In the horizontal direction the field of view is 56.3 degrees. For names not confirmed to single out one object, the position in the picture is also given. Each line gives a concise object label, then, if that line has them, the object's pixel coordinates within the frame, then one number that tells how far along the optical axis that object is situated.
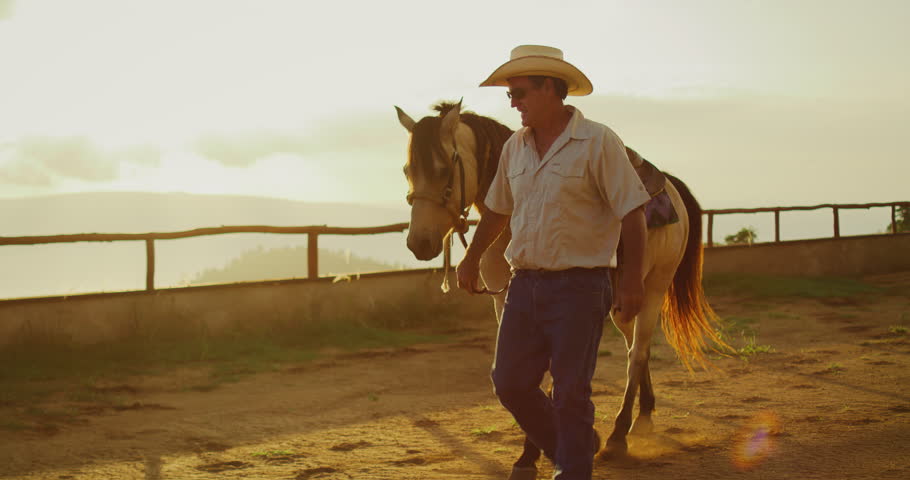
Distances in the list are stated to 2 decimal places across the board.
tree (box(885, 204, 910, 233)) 19.86
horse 4.40
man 3.24
